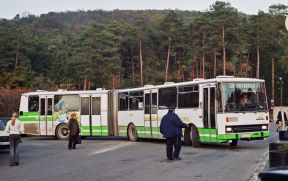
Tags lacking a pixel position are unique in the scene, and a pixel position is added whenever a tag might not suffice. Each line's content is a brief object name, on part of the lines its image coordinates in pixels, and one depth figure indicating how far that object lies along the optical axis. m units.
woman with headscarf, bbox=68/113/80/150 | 22.73
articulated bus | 20.66
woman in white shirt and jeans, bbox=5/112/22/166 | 16.58
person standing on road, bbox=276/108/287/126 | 31.62
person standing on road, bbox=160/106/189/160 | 16.55
